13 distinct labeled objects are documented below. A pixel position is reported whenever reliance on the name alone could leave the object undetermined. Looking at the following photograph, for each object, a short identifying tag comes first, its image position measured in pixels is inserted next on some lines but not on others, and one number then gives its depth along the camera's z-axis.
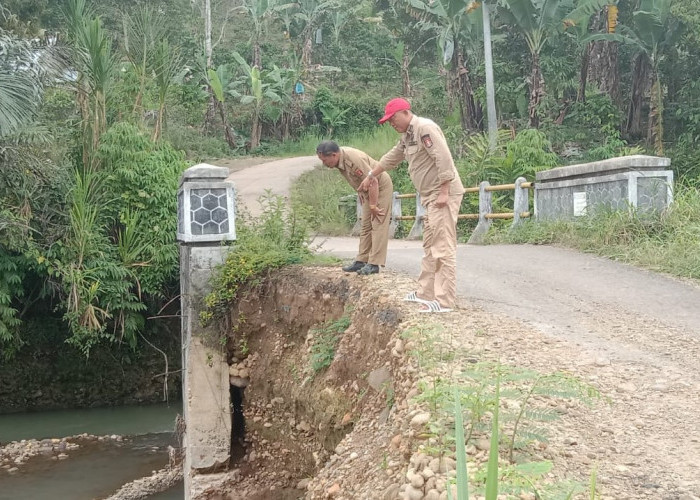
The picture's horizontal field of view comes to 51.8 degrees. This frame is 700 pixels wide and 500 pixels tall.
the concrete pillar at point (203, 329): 7.67
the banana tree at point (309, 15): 30.44
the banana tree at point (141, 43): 11.59
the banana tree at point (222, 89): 24.92
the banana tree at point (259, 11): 28.45
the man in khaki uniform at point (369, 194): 6.60
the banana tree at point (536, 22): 16.77
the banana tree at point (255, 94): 25.70
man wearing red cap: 5.38
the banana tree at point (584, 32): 16.67
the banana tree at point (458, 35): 18.75
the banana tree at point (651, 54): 16.81
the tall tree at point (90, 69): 10.77
